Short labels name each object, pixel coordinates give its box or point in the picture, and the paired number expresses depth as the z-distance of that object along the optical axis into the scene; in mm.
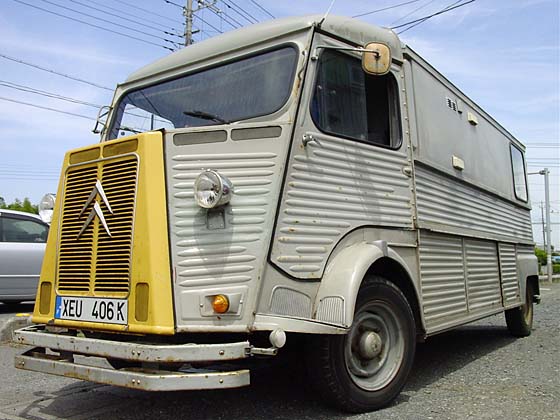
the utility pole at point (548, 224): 28084
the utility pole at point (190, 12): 20000
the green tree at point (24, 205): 31405
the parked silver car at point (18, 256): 9039
